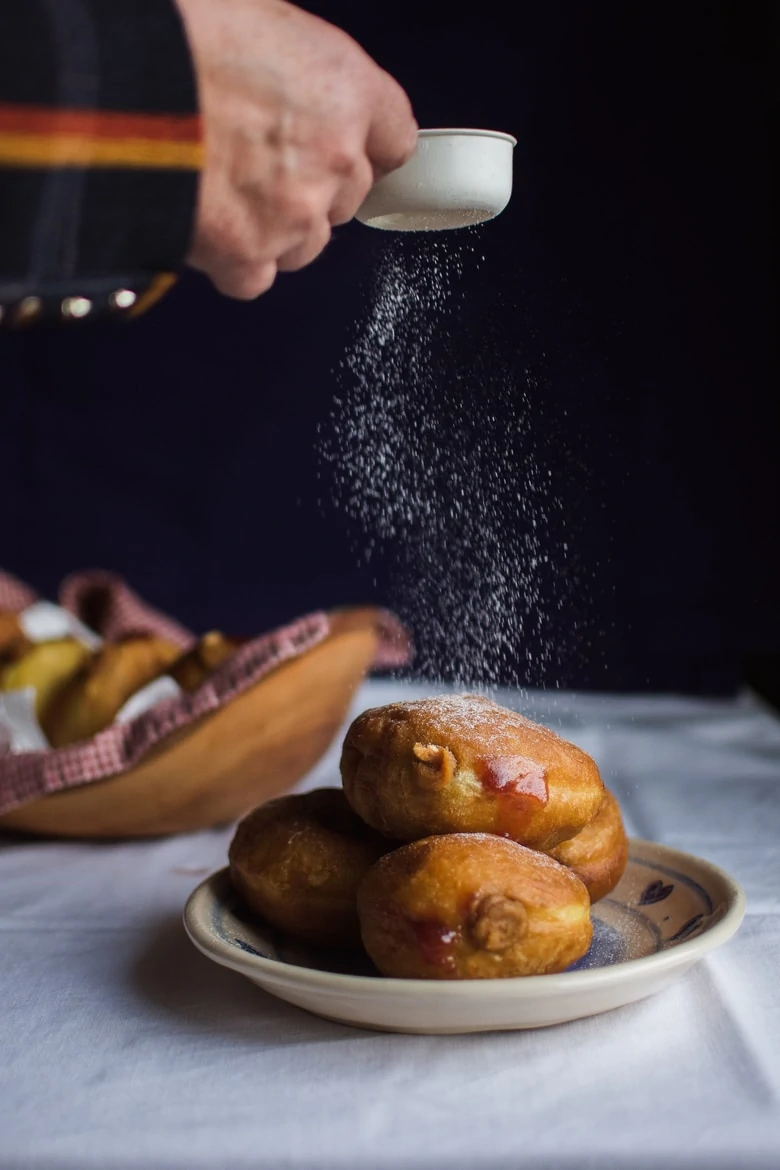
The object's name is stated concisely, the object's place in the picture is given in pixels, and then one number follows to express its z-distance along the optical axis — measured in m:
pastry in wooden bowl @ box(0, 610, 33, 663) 1.08
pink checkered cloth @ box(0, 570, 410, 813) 0.88
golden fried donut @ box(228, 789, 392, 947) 0.60
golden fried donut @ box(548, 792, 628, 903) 0.63
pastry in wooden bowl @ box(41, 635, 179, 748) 0.99
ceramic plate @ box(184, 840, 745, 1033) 0.51
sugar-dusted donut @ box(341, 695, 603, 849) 0.57
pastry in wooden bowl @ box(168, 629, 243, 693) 1.02
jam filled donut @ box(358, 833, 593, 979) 0.52
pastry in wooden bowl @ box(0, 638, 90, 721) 1.04
